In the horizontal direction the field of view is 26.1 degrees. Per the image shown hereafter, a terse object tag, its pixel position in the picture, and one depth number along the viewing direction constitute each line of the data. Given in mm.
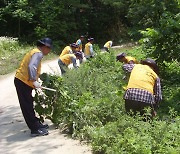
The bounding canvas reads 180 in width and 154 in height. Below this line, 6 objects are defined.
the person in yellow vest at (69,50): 11450
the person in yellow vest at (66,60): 10547
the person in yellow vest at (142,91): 5918
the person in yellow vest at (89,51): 14445
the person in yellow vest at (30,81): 6598
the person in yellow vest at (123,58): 9077
